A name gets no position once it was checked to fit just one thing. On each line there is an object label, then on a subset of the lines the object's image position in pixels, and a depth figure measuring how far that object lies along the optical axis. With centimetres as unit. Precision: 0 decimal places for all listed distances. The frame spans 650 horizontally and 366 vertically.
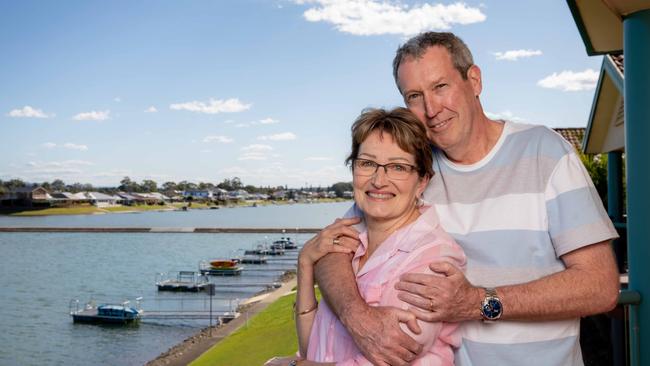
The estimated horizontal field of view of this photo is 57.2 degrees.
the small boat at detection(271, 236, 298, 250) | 5759
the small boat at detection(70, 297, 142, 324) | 2894
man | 152
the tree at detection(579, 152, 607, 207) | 1143
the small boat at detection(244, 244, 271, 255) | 5412
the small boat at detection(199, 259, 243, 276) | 4288
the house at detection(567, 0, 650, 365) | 236
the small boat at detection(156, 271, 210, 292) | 3725
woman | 163
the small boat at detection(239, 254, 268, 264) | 4947
